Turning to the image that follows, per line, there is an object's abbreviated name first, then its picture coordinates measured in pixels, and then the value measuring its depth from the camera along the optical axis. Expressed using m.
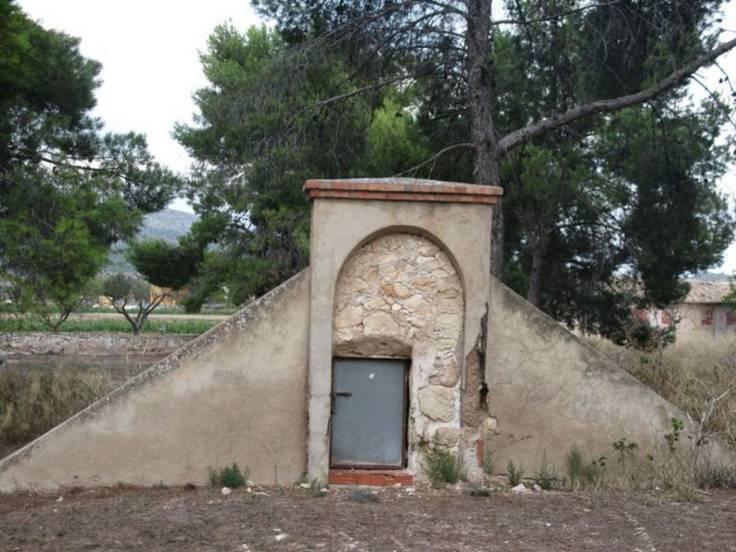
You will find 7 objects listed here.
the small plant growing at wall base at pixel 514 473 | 7.39
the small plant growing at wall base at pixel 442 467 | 7.27
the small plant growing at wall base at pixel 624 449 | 7.50
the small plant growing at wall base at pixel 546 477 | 7.40
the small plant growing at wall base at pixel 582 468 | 7.46
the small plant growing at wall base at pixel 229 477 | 7.10
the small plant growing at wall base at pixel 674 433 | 7.46
